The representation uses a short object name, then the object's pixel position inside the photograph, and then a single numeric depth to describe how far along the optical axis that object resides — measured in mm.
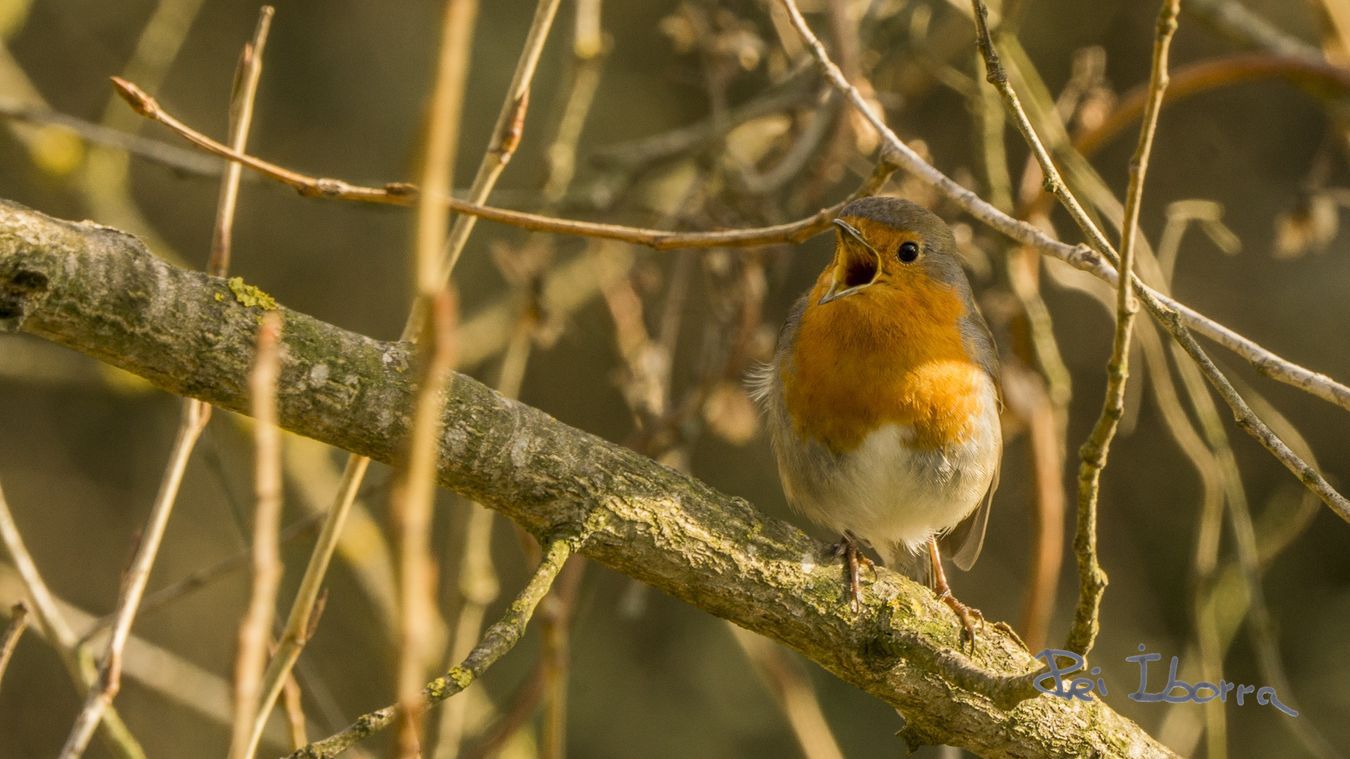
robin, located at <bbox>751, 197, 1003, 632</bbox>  6695
